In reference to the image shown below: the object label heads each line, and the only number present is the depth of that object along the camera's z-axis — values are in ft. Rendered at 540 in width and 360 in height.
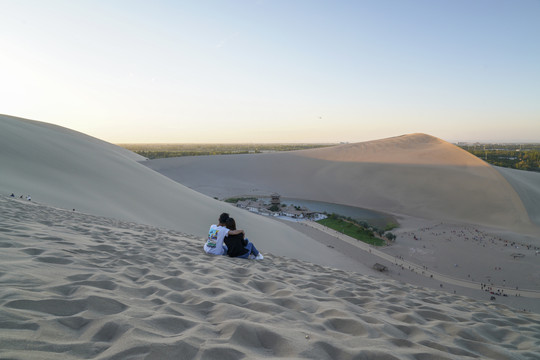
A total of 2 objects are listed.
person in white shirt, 16.14
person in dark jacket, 16.20
